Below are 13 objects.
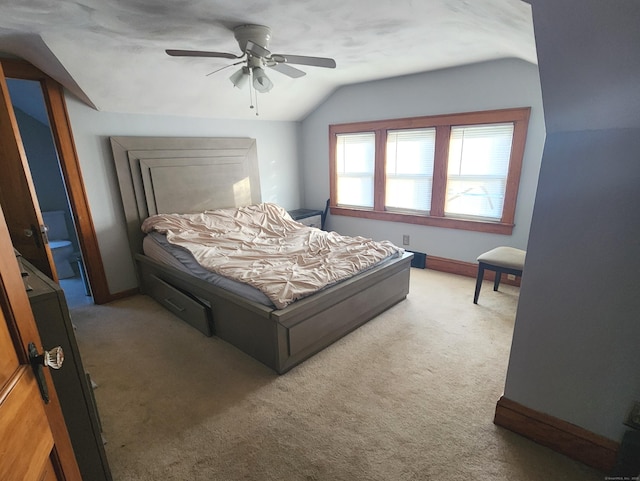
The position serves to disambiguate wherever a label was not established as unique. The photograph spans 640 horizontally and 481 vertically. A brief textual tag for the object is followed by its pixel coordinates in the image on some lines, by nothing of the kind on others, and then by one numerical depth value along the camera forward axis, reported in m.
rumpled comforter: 2.30
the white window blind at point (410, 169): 3.83
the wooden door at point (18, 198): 1.77
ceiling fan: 2.15
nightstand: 4.60
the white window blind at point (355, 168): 4.33
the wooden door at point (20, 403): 0.68
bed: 2.18
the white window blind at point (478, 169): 3.32
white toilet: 3.90
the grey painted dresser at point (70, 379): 1.16
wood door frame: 2.63
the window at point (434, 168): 3.31
